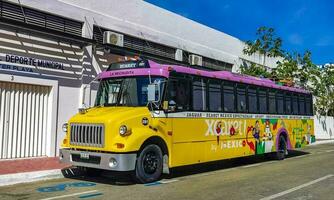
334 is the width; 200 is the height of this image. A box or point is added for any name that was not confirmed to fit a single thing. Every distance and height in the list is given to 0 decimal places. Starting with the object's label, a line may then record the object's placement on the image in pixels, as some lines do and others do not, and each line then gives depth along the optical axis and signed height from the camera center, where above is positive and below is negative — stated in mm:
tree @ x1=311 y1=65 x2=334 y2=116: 34969 +3454
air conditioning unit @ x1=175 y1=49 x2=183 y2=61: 21820 +3884
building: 13977 +2723
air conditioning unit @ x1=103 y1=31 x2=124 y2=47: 16844 +3647
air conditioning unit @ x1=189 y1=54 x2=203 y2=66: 22375 +3725
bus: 9977 +272
